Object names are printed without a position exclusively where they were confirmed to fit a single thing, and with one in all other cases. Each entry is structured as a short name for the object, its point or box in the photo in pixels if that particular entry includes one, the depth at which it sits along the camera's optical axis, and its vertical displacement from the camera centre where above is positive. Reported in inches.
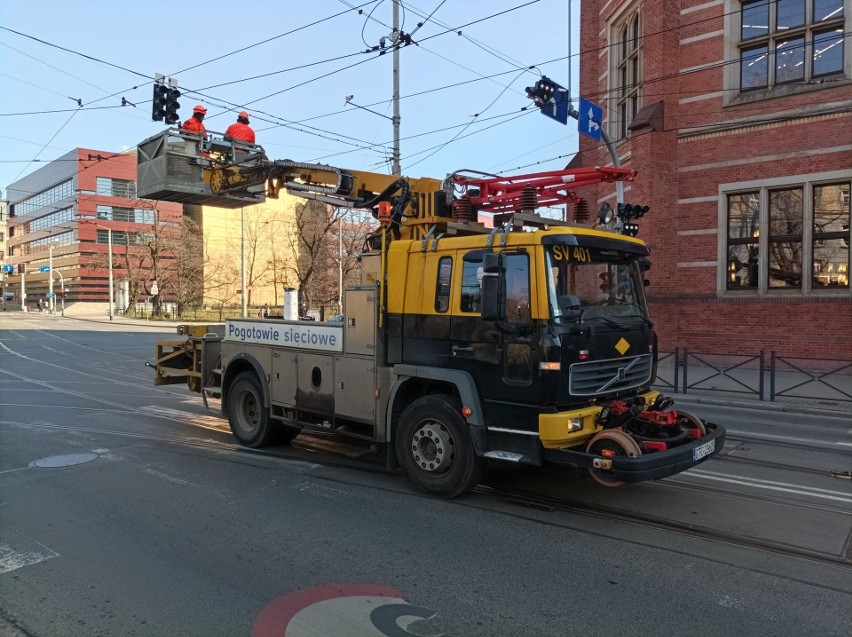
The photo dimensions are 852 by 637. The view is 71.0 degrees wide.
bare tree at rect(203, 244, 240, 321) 2454.5 +77.0
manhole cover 282.0 -79.8
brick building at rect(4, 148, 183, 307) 2554.1 +360.5
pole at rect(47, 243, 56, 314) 2724.7 -44.8
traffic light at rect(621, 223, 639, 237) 331.6 +39.2
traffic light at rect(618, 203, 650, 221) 339.0 +50.8
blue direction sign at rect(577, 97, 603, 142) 545.0 +166.7
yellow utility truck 208.1 -21.6
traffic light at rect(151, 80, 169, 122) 501.4 +163.8
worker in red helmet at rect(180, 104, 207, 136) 371.2 +108.7
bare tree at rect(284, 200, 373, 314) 1651.1 +143.3
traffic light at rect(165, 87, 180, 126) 501.7 +161.2
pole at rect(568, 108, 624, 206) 530.3 +144.4
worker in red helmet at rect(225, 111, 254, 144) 388.5 +107.7
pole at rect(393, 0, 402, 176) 817.5 +252.1
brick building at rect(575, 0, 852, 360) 606.5 +141.5
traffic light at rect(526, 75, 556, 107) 522.0 +182.7
